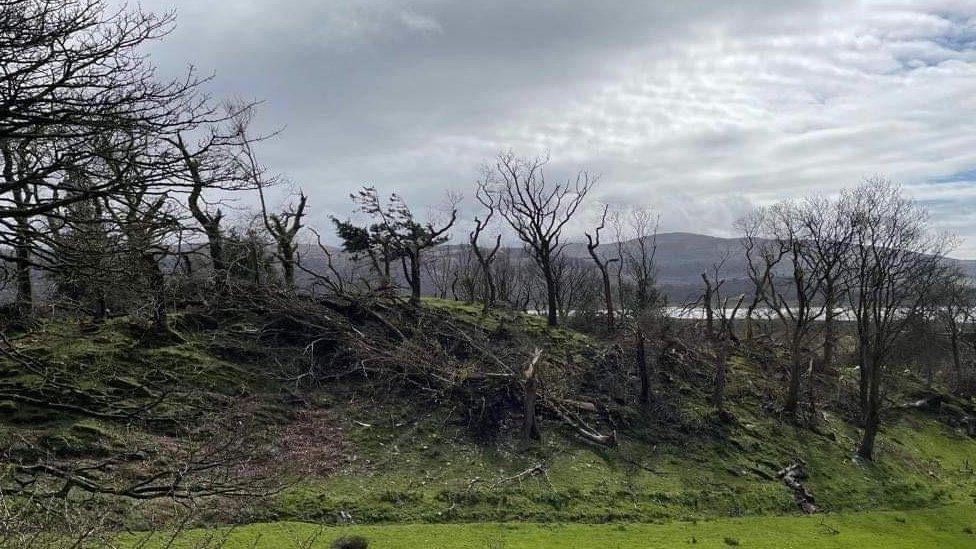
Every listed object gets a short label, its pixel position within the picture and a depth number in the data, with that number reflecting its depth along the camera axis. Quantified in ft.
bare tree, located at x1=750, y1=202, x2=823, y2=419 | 87.35
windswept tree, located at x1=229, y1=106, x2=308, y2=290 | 88.48
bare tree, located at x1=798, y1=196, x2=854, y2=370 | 86.38
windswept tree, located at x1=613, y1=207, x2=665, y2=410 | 79.05
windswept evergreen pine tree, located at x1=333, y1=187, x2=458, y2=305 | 108.78
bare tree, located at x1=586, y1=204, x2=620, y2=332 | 107.76
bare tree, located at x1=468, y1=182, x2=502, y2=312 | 110.32
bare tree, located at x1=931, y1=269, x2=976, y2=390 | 139.64
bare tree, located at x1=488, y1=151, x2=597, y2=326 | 109.81
